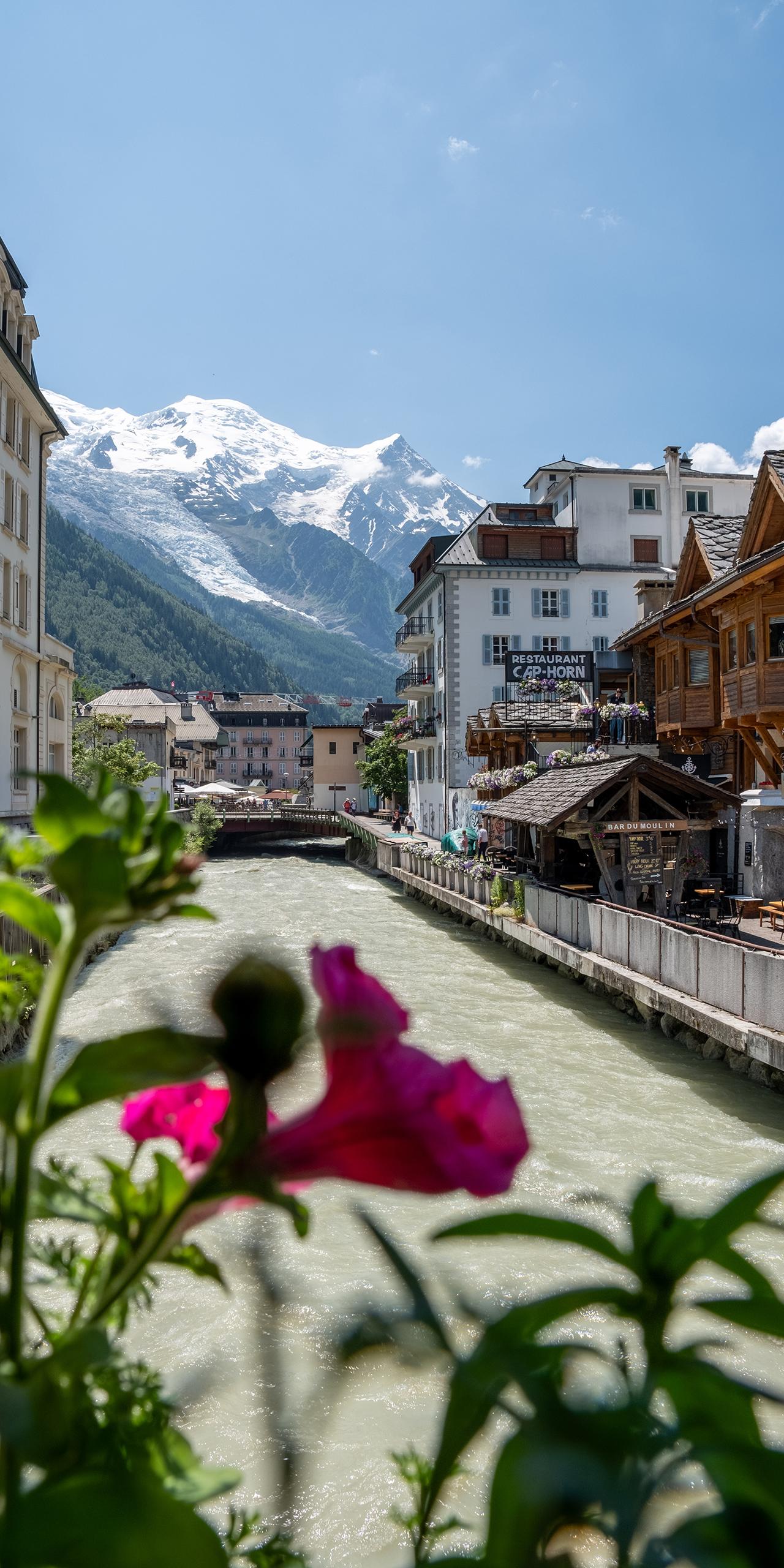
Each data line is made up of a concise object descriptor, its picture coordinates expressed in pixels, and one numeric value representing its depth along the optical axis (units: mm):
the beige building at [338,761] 83812
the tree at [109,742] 37000
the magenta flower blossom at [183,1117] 790
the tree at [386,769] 63406
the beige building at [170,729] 69562
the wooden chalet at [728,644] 18625
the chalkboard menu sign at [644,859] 17375
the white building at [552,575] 44281
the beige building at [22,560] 28422
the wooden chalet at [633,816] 17000
